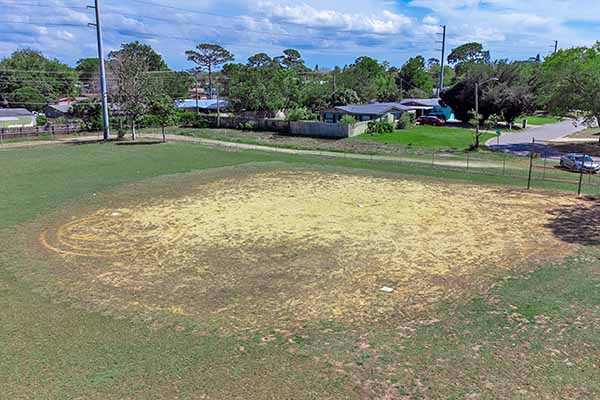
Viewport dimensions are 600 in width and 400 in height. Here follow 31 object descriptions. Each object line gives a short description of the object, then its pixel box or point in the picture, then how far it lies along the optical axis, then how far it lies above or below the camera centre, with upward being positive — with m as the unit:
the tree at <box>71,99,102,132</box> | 59.41 +0.00
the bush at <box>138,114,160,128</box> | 62.45 -0.84
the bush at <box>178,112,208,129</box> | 65.31 -0.64
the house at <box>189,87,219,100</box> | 123.19 +6.71
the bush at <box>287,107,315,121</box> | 60.88 +0.36
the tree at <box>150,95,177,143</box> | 50.00 +0.74
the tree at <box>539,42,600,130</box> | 43.19 +3.51
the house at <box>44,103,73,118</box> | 77.16 +0.78
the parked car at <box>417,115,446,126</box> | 66.94 -0.22
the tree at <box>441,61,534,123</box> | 59.84 +3.65
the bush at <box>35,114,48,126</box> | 67.21 -0.84
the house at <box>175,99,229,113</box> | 77.62 +1.99
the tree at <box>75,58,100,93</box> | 121.00 +12.82
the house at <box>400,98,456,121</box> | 75.25 +1.70
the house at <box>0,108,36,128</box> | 66.00 -0.56
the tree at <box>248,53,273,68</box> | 119.44 +14.83
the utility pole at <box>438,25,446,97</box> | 91.38 +12.19
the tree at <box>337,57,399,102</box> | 86.00 +7.24
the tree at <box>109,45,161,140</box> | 51.41 +3.10
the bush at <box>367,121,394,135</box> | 55.97 -1.11
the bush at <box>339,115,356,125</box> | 54.61 -0.21
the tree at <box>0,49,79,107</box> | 88.16 +7.69
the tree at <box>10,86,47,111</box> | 85.50 +2.82
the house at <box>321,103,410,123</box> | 59.66 +0.81
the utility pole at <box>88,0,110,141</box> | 49.44 +4.37
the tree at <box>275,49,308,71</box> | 126.38 +15.65
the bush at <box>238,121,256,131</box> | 61.82 -1.17
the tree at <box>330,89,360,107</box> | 76.38 +3.44
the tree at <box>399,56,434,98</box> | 116.56 +10.31
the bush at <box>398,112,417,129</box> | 61.12 -0.27
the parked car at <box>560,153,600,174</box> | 34.22 -3.16
